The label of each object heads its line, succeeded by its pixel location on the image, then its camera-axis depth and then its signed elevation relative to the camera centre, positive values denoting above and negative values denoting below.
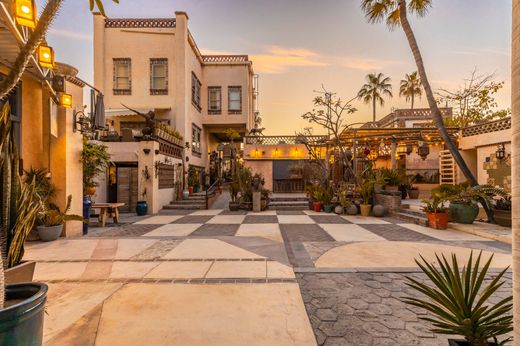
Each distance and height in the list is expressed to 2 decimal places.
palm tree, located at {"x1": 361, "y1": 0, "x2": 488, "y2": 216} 9.12 +6.52
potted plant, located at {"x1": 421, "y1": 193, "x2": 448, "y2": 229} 7.47 -1.12
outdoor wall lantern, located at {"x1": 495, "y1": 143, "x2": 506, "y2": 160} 10.60 +1.06
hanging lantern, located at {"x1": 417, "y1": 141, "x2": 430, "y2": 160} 13.31 +1.48
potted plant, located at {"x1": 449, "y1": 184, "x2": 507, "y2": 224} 7.41 -0.75
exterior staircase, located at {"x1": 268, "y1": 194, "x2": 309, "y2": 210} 12.71 -1.42
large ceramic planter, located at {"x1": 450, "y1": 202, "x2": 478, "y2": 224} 7.55 -1.11
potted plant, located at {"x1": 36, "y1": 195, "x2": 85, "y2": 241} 6.13 -1.21
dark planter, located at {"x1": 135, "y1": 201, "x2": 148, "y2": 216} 10.73 -1.40
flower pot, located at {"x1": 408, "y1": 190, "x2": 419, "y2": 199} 14.56 -1.04
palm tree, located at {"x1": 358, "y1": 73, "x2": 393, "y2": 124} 32.03 +11.41
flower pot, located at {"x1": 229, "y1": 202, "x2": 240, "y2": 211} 12.12 -1.47
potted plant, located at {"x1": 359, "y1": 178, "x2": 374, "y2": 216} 10.28 -0.76
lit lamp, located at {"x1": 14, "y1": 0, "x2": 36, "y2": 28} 3.20 +2.14
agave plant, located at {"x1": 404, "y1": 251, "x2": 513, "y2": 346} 1.60 -0.92
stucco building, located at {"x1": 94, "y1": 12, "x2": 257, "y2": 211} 15.43 +6.69
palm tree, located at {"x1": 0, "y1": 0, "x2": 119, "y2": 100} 1.69 +0.96
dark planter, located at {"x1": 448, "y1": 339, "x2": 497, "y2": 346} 1.63 -1.10
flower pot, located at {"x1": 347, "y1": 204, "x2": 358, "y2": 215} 10.53 -1.44
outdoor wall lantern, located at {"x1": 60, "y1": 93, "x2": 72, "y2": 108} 6.47 +1.99
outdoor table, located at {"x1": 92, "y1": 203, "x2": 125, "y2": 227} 8.27 -1.16
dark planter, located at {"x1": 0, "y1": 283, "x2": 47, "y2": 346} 1.55 -0.96
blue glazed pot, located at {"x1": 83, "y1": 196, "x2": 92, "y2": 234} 7.68 -0.95
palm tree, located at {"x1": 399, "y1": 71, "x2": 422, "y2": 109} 31.94 +11.72
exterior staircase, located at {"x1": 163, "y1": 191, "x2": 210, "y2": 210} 12.74 -1.50
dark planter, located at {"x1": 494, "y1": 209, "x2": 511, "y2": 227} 6.97 -1.17
